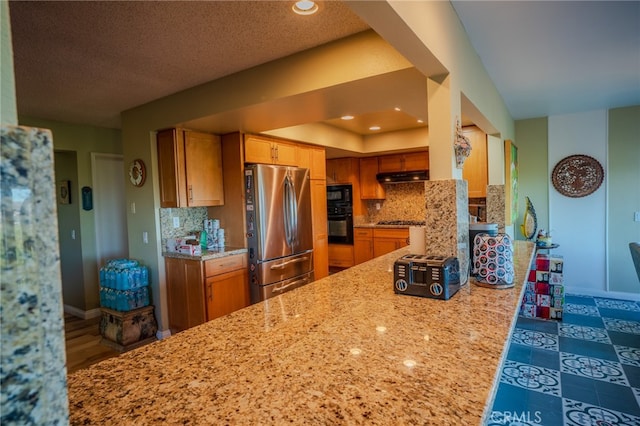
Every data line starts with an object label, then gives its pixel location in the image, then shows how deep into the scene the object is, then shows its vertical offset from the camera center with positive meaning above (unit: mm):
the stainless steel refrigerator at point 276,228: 3449 -274
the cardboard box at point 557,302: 3631 -1154
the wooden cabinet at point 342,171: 5949 +513
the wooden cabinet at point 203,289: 3143 -794
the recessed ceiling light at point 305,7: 1686 +965
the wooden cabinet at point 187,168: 3242 +363
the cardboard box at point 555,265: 3567 -750
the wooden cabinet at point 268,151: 3596 +573
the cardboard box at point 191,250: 3201 -413
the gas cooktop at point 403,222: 5639 -407
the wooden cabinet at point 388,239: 5340 -643
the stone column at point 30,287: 344 -79
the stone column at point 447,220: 1717 -119
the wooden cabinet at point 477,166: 4098 +352
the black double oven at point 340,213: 5938 -225
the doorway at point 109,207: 4320 +19
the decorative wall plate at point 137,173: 3434 +347
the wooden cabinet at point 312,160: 4289 +536
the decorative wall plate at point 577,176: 4504 +217
